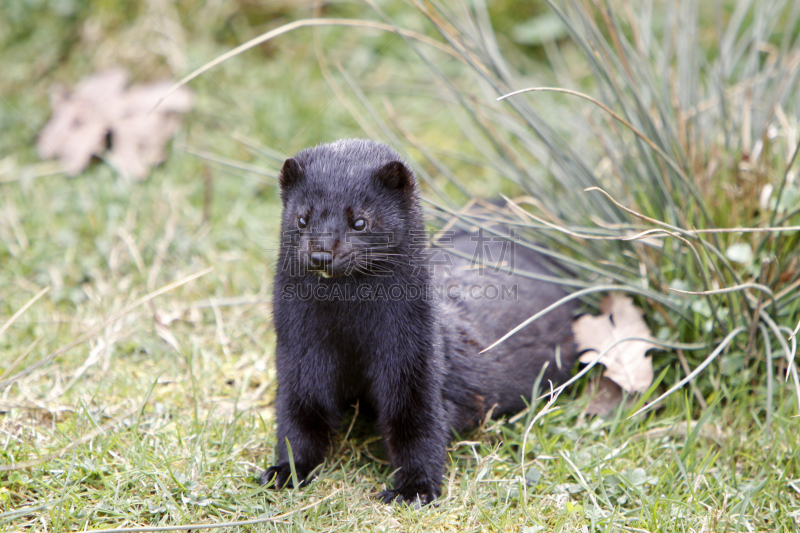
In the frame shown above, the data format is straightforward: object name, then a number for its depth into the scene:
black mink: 5.44
